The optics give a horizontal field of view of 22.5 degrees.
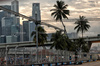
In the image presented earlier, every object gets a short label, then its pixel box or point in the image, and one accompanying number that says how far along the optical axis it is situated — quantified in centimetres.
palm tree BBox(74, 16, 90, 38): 10482
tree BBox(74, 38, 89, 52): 8950
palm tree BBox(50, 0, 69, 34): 8419
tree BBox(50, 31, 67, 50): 7362
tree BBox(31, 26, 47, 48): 8075
